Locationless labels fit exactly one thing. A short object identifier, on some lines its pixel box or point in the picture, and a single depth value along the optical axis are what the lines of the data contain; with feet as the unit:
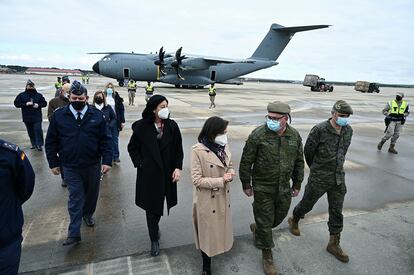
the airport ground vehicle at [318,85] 159.53
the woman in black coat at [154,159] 10.69
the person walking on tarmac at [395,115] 27.68
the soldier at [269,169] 10.28
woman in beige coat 9.45
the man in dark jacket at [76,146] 11.30
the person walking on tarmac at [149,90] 59.82
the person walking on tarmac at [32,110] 22.89
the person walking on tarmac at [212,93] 53.21
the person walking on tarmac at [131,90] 52.51
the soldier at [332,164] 11.64
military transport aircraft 93.91
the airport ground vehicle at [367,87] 176.35
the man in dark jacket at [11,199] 6.65
